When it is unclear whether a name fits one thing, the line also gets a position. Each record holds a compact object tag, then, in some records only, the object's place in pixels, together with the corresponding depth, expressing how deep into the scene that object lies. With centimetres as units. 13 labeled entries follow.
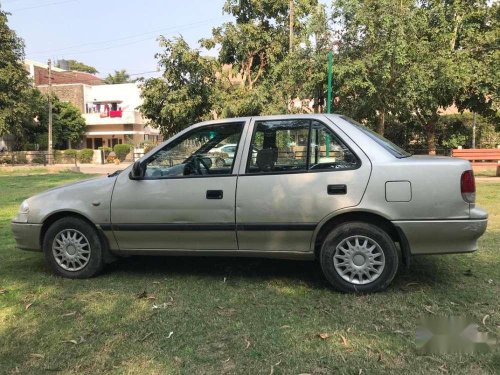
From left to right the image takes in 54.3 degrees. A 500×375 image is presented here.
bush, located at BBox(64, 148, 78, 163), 3850
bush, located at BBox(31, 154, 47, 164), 3674
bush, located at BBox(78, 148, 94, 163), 3978
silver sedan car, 419
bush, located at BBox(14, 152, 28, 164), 3653
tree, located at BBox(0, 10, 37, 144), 3247
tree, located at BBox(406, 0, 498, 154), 1580
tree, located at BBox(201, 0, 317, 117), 2403
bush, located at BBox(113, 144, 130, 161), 4312
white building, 5184
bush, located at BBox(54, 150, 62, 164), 3834
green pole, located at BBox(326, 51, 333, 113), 1323
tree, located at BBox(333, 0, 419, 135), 1466
